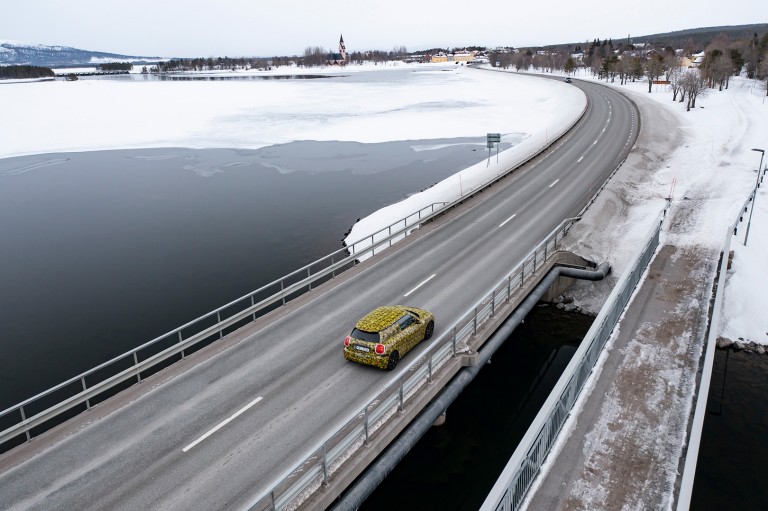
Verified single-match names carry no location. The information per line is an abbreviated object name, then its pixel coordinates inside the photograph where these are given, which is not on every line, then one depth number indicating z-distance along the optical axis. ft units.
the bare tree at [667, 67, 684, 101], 295.46
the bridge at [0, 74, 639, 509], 41.57
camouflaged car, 54.49
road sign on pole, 150.00
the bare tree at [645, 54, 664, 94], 376.27
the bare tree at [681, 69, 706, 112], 271.49
